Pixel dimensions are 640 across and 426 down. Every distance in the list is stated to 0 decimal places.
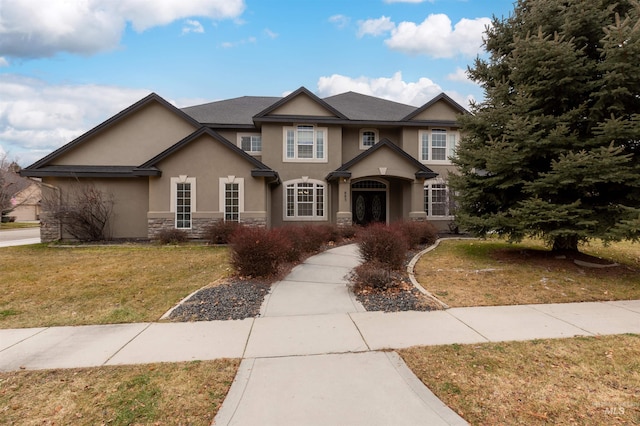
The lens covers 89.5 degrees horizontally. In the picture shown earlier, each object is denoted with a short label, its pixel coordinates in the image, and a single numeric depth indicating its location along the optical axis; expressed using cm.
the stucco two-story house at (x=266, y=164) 1469
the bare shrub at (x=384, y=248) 812
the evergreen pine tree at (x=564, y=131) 738
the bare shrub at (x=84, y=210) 1452
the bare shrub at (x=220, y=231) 1362
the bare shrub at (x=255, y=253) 762
